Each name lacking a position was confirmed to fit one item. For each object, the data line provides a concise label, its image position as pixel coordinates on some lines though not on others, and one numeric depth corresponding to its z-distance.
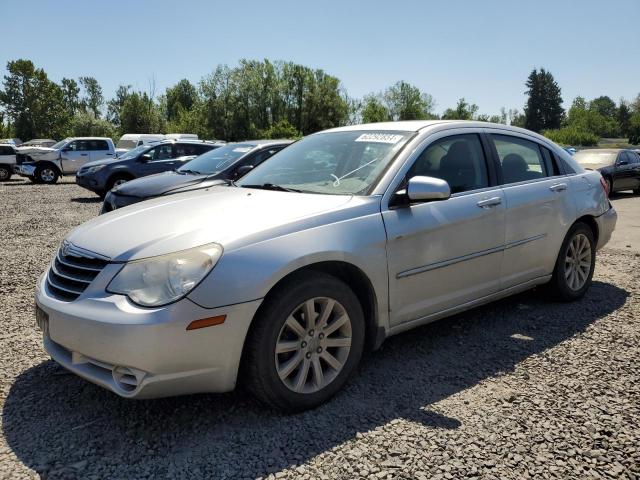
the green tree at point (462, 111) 76.52
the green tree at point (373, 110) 75.62
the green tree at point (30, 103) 67.25
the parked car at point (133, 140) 31.80
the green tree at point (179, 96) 93.69
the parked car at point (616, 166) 15.83
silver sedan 2.67
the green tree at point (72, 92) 115.45
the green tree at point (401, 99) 83.00
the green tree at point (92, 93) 118.00
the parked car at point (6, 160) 23.00
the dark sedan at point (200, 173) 8.41
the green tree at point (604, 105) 144.01
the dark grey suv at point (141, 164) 14.35
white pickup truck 21.47
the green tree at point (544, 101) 103.75
